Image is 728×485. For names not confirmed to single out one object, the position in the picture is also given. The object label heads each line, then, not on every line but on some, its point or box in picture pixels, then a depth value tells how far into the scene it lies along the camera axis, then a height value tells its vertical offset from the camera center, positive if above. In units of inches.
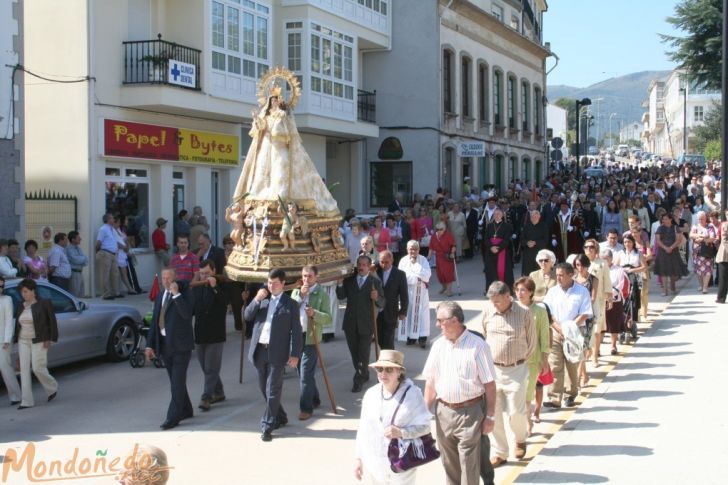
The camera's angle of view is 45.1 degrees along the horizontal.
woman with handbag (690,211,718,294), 667.4 -26.0
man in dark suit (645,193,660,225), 912.9 +8.0
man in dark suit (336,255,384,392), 419.2 -48.8
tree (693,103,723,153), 2810.0 +277.4
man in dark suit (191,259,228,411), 388.2 -49.2
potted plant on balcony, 764.6 +130.2
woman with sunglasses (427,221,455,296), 705.0 -31.5
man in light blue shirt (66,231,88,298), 666.2 -33.9
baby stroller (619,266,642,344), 501.4 -52.9
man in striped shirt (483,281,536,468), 299.4 -49.6
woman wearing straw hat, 224.5 -53.2
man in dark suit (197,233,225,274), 519.2 -22.7
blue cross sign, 767.7 +126.4
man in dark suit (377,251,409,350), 462.0 -45.7
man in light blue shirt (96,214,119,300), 717.9 -34.3
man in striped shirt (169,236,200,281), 508.4 -27.6
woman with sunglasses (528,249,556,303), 388.8 -28.3
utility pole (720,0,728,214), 734.3 +77.6
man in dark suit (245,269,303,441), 344.2 -50.7
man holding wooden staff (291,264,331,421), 373.7 -50.9
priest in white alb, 522.0 -52.1
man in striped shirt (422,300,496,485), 250.8 -52.9
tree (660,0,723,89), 1237.7 +248.6
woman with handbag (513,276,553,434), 315.3 -43.0
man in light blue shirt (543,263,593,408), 368.8 -42.1
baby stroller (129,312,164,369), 483.5 -76.1
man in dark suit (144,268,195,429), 363.3 -52.3
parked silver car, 456.8 -61.4
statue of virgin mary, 456.8 +30.6
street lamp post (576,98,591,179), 1351.0 +168.9
